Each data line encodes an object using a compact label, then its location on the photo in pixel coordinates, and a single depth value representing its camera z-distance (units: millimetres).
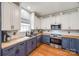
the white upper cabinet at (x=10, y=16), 1120
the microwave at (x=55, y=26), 2861
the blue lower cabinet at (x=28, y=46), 1746
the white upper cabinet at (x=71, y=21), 2443
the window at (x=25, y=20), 2268
